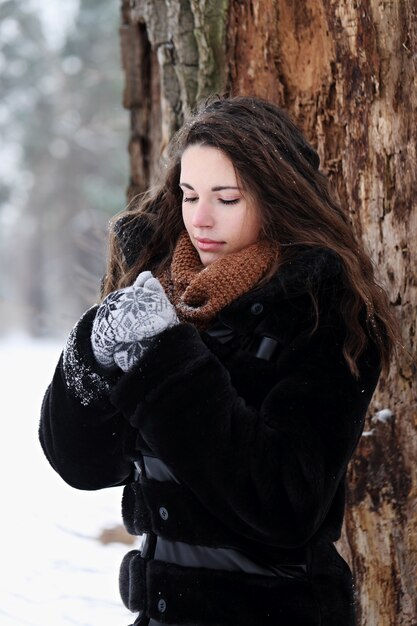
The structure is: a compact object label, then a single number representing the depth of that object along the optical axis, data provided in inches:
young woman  191.5
